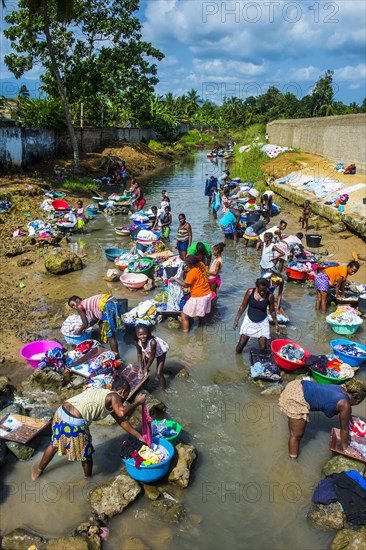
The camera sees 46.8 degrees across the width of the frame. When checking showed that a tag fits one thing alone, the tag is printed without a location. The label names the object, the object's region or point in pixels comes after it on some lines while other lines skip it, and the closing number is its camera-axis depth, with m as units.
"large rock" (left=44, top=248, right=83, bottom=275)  11.04
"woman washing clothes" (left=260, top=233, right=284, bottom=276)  9.55
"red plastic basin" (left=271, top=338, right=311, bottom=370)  6.99
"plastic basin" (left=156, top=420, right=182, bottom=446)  5.48
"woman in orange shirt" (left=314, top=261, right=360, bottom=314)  8.86
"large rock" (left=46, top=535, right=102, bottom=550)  4.11
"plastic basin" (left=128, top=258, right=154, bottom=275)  10.56
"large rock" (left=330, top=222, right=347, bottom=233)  14.91
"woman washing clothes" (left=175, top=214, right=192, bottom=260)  11.11
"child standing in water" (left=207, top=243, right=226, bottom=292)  8.47
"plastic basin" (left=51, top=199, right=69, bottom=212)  17.30
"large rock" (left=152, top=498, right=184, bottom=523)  4.63
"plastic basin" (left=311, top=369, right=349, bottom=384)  6.59
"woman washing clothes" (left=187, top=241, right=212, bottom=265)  9.03
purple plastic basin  7.15
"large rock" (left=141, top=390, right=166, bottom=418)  6.07
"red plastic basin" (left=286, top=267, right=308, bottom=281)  11.04
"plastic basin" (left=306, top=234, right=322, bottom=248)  13.15
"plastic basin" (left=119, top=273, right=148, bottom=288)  10.20
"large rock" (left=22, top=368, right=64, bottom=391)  6.54
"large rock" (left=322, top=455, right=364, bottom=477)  5.17
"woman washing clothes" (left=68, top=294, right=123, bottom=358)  6.86
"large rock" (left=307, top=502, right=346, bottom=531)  4.54
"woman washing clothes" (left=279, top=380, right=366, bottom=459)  5.05
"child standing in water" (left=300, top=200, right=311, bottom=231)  15.71
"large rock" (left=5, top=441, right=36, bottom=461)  5.30
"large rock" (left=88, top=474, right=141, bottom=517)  4.65
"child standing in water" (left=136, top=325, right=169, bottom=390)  5.99
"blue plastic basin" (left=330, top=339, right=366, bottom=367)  7.09
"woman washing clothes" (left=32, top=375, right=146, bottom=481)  4.67
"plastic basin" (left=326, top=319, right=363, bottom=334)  8.34
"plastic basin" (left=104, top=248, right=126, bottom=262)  11.98
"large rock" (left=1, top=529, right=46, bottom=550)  4.20
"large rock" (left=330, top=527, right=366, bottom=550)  4.17
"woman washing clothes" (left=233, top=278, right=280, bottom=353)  6.90
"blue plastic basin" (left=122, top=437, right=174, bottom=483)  4.79
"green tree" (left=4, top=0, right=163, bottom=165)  24.33
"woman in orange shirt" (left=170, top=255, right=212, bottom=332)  7.74
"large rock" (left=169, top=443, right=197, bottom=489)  5.01
